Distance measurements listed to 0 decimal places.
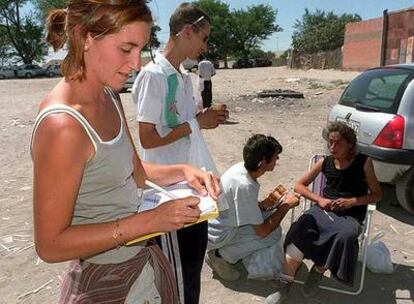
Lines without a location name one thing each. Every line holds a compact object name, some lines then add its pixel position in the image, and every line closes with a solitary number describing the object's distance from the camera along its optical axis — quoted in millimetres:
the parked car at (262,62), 58688
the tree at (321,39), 47362
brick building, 28141
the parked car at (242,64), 57125
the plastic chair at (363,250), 3562
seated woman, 3402
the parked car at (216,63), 58419
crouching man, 3553
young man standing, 2414
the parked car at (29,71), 43688
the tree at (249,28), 66750
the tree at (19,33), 54312
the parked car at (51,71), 44188
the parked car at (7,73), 42781
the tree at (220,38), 64688
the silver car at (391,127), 4793
